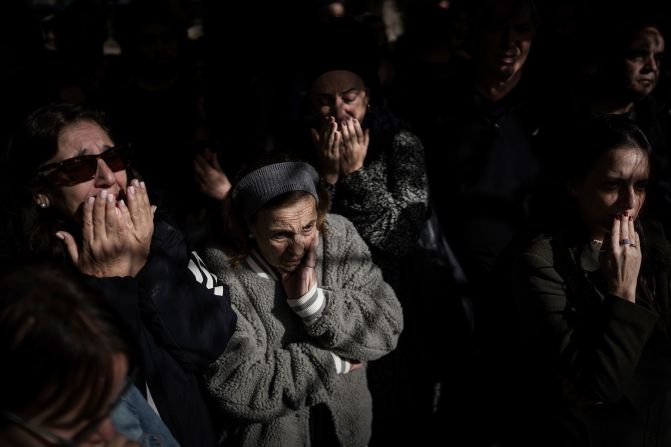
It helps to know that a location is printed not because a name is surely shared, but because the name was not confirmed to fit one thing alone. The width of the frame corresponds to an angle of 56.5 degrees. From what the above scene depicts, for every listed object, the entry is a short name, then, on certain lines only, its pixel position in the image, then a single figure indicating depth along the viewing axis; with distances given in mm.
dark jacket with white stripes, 1874
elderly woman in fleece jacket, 2211
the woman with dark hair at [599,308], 2053
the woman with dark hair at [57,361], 1197
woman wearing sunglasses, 1926
